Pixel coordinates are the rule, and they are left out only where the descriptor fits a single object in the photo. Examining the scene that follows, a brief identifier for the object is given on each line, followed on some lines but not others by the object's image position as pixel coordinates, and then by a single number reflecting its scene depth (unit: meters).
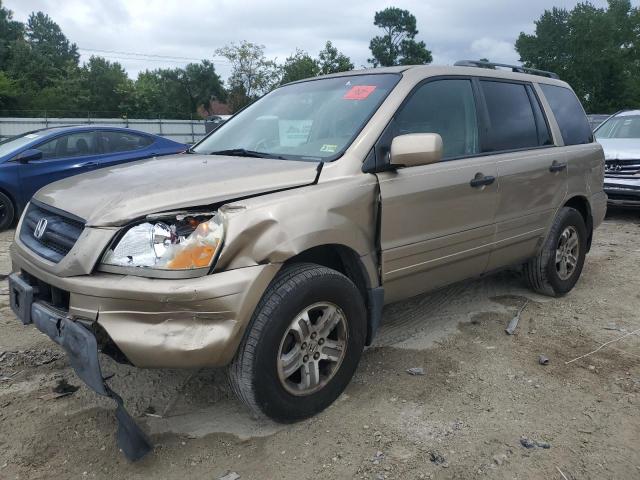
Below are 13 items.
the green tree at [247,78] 38.41
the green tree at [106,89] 49.91
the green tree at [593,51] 52.50
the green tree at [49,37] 63.19
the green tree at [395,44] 67.94
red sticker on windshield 3.28
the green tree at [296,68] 39.56
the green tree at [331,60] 42.28
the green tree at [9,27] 57.40
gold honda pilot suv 2.30
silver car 8.17
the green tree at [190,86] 61.58
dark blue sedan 7.41
